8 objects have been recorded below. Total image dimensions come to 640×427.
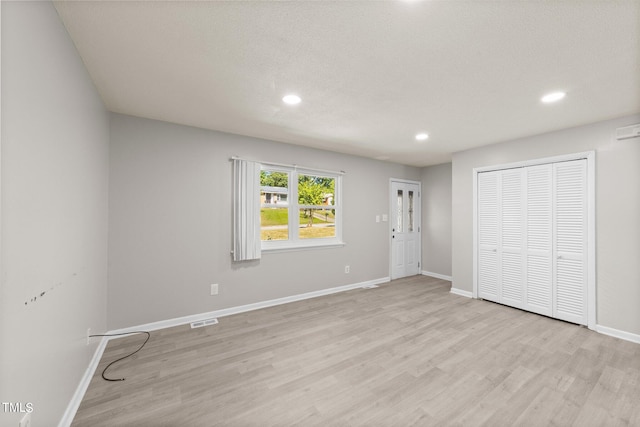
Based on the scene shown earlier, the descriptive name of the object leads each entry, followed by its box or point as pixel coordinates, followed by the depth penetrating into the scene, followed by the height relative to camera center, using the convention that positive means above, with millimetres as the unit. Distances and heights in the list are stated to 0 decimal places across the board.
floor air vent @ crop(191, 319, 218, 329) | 3217 -1367
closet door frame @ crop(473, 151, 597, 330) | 3168 -299
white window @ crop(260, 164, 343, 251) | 4105 +94
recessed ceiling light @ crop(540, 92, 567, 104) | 2459 +1114
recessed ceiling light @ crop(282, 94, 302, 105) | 2543 +1127
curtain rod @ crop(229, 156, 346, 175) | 3696 +752
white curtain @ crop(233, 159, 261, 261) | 3629 +5
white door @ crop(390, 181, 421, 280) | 5648 -338
